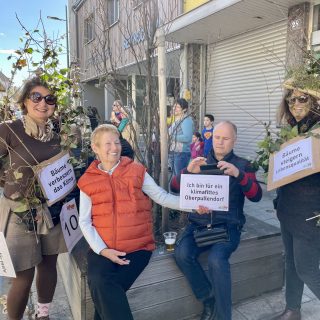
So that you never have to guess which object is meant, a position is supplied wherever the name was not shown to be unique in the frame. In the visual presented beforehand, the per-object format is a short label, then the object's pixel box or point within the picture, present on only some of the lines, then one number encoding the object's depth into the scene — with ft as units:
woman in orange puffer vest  6.86
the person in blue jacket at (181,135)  10.95
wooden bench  7.70
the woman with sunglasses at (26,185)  7.03
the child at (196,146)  17.42
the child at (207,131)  19.54
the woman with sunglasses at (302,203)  6.84
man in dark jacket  7.32
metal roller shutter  20.76
